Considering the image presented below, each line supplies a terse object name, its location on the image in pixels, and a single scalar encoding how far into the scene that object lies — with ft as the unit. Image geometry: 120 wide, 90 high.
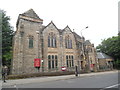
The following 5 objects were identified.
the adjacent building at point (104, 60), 97.94
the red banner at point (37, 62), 54.51
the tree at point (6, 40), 50.46
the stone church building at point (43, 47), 52.49
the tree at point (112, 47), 103.03
